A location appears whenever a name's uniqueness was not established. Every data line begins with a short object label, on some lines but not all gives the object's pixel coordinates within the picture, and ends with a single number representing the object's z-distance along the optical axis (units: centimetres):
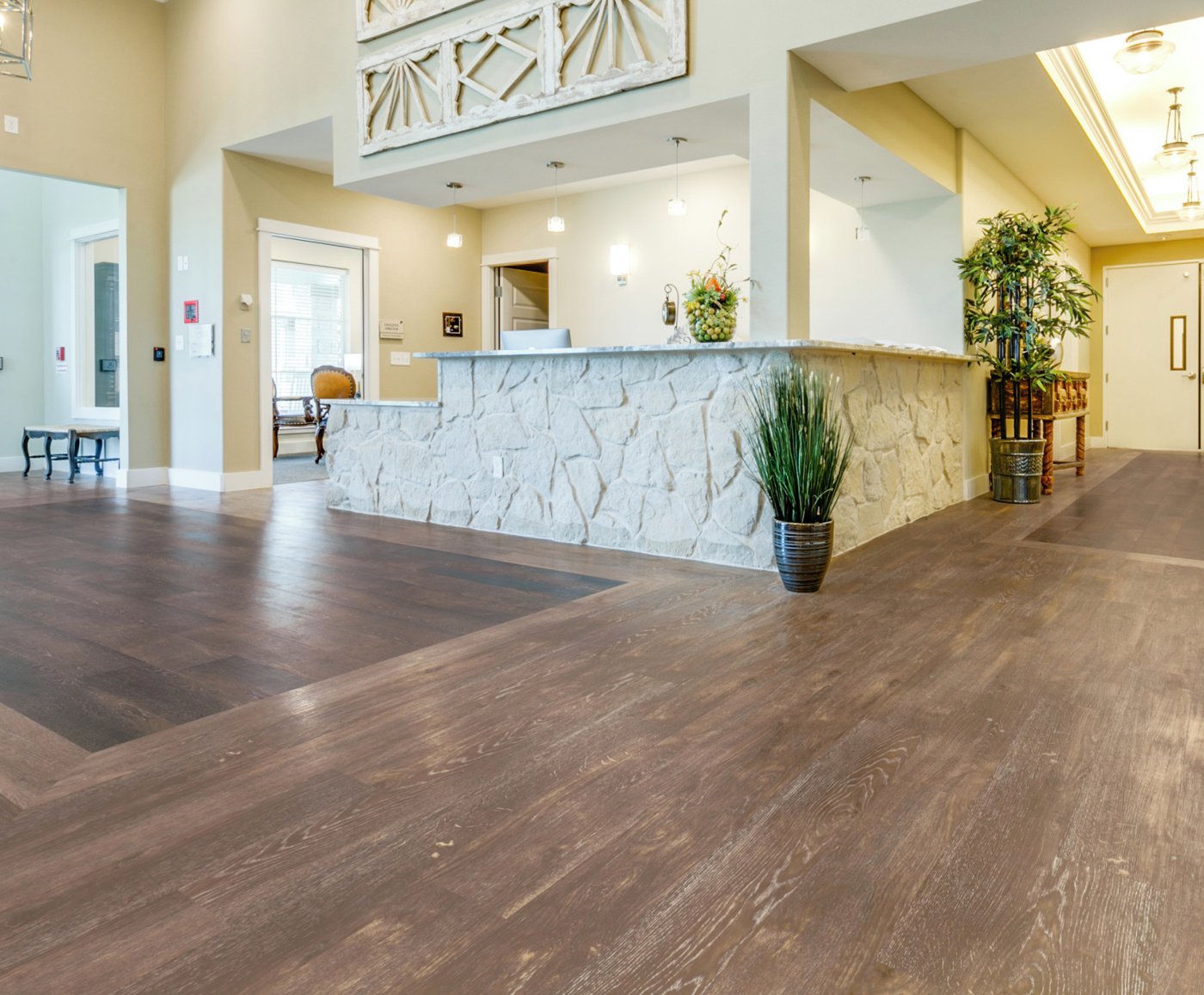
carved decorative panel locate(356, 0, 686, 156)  409
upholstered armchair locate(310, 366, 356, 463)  856
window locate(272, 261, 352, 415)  994
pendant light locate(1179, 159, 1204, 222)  838
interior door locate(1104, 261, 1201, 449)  1004
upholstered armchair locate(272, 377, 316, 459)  897
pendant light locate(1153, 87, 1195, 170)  657
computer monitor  461
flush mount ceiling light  475
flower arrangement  390
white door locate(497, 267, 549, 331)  890
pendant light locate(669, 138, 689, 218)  463
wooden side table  603
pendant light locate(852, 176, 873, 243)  620
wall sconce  785
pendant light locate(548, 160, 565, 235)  507
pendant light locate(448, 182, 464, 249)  664
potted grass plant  321
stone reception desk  381
